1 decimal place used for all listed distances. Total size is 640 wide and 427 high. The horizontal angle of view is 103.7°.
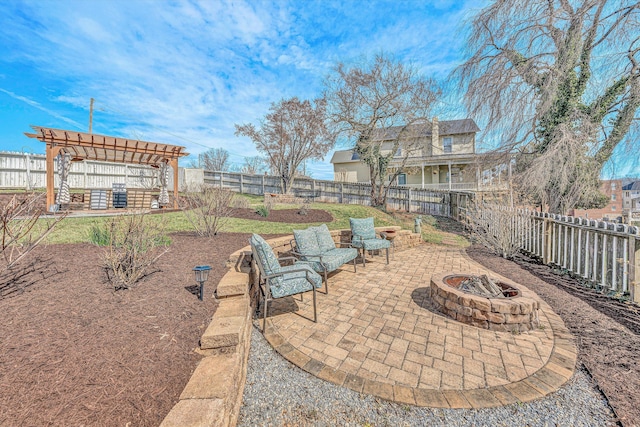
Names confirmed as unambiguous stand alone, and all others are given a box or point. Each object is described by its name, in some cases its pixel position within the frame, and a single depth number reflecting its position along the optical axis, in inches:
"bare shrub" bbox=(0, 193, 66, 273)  78.2
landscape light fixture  99.3
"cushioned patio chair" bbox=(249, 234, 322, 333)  113.7
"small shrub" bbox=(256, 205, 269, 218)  326.3
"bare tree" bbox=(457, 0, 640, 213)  240.8
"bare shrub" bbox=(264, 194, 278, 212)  378.4
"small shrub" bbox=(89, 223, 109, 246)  151.6
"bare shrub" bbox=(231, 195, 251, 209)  371.4
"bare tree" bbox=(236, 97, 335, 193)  597.9
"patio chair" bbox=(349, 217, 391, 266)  200.7
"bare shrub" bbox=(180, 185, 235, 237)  195.5
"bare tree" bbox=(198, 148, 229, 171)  1264.8
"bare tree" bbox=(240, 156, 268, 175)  1145.2
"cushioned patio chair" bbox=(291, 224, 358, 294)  151.3
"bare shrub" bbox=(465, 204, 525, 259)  225.8
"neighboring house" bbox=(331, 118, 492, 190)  738.2
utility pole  608.4
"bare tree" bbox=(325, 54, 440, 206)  460.1
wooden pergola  306.5
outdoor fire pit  106.8
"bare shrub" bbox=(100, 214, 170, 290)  103.1
